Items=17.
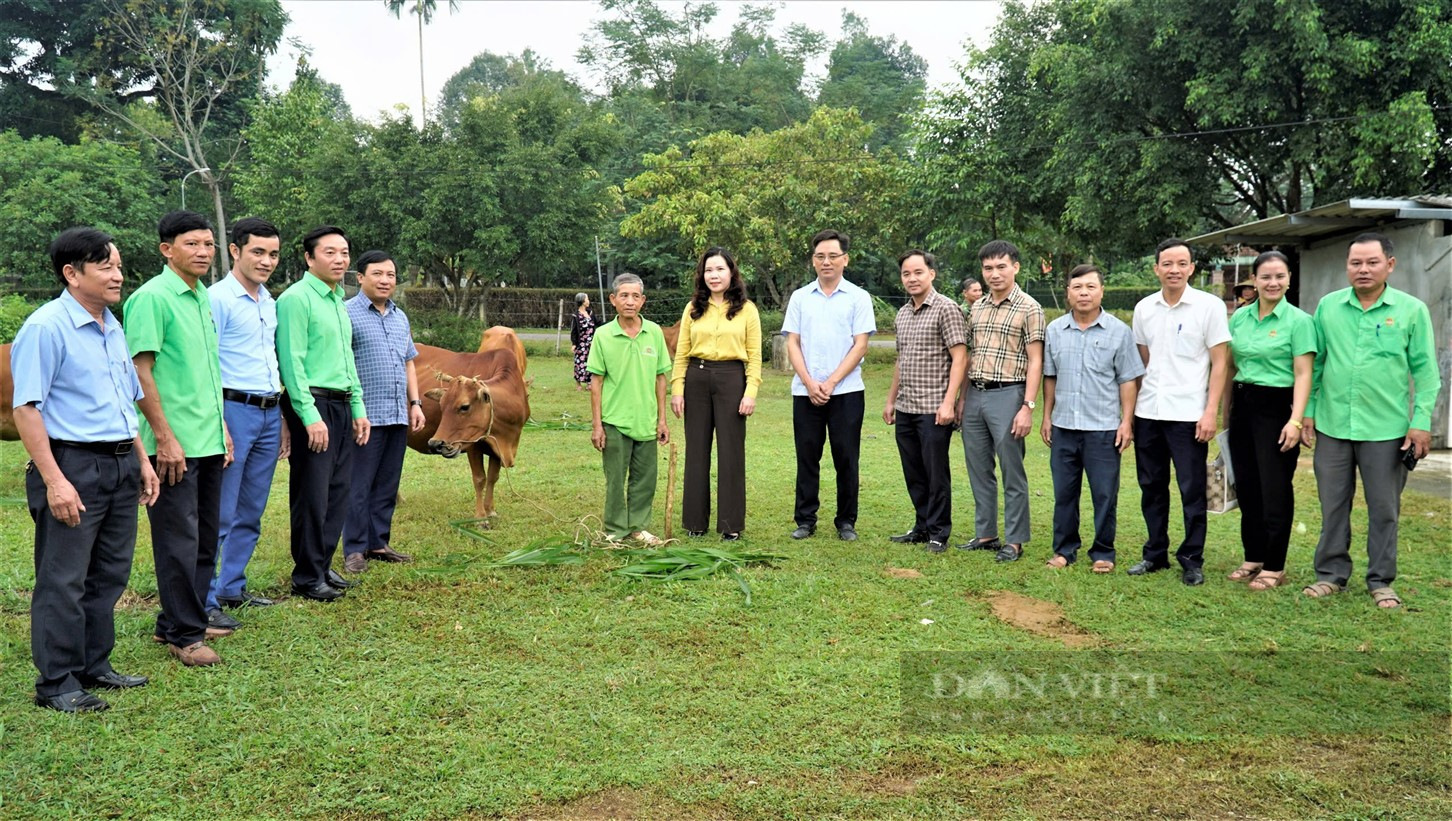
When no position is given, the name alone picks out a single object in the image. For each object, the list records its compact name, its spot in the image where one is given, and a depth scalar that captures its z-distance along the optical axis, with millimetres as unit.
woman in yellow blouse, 6266
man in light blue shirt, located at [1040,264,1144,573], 5645
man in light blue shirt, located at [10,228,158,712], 3510
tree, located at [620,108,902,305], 21281
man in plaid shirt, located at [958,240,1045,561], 5934
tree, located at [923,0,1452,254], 11625
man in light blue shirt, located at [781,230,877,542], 6270
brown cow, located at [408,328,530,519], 6648
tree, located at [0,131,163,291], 27672
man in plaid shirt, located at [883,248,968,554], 6098
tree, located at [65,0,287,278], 30609
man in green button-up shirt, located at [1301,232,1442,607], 5059
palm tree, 37897
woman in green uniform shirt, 5305
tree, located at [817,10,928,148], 46156
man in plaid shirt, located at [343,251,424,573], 5738
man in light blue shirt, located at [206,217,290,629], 4574
